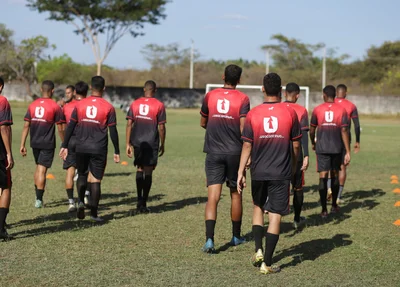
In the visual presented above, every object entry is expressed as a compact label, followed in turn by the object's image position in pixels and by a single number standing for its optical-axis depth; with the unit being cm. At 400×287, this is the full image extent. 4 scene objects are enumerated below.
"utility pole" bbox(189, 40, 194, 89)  7962
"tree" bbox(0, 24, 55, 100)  7544
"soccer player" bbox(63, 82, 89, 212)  1138
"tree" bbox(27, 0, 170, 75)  6081
